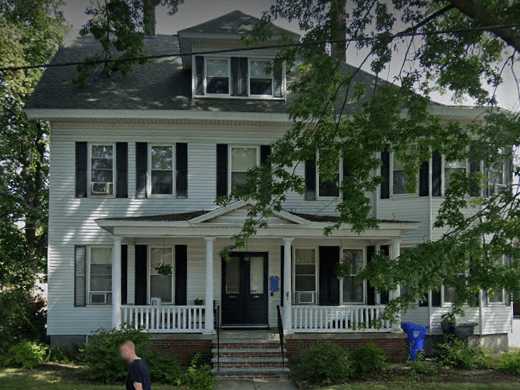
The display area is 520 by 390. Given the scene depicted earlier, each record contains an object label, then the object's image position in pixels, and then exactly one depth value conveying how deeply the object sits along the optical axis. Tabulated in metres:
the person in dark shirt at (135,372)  7.57
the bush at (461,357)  13.73
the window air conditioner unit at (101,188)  15.73
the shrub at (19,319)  15.09
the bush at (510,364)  13.15
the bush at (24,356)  13.52
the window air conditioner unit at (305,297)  16.17
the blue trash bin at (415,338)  14.55
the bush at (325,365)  12.16
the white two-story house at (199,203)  15.40
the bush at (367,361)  12.84
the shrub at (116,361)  12.02
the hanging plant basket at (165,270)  15.52
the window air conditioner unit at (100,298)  15.52
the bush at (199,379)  11.31
